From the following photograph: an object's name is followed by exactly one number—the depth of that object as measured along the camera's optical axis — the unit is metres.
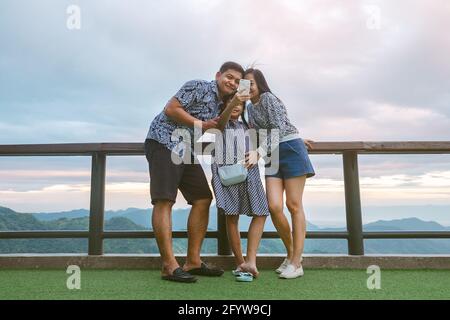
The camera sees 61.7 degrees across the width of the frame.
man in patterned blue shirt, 2.34
